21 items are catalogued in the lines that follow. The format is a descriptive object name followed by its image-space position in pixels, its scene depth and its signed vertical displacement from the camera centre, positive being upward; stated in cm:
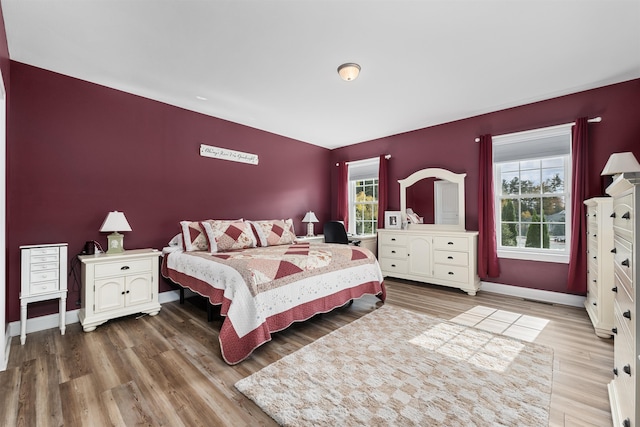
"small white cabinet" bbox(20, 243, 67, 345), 246 -54
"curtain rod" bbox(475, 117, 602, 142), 316 +111
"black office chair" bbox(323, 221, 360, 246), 447 -25
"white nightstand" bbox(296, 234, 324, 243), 482 -37
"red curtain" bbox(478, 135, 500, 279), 391 -2
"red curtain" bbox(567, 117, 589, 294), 322 +10
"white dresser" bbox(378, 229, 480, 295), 391 -58
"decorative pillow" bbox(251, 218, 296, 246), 381 -21
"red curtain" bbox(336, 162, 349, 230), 572 +52
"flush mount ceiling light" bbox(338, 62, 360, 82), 264 +139
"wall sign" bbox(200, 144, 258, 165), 405 +96
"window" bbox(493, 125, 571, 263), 351 +33
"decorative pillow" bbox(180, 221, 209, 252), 337 -24
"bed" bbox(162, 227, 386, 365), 219 -61
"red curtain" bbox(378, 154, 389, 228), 514 +57
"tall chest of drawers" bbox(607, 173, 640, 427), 109 -37
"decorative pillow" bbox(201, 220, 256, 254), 334 -22
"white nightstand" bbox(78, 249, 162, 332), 272 -70
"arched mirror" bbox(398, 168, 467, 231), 430 +31
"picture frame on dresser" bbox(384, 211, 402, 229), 483 -2
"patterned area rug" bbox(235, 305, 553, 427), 157 -108
